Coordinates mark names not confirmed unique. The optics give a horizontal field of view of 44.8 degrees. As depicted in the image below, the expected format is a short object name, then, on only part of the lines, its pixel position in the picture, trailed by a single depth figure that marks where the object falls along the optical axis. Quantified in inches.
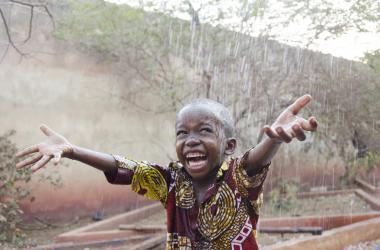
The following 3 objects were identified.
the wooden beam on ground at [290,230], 197.5
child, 71.8
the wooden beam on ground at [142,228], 221.9
